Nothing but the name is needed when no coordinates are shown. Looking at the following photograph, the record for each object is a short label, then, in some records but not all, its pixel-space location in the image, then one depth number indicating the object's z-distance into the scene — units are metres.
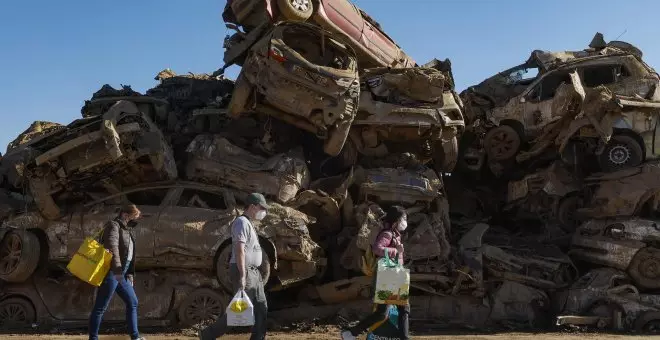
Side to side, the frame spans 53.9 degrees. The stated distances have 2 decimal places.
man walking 5.91
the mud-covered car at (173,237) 9.45
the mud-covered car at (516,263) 10.52
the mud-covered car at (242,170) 10.21
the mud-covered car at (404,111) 11.49
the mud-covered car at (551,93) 12.56
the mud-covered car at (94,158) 9.38
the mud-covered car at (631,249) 10.32
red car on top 11.82
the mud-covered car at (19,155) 9.51
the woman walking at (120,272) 6.74
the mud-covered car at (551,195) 12.32
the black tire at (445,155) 12.14
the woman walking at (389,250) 6.17
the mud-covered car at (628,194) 10.83
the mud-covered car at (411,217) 10.27
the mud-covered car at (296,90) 10.40
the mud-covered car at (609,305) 9.78
